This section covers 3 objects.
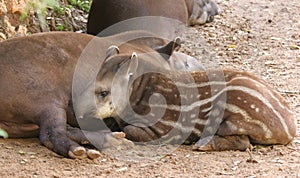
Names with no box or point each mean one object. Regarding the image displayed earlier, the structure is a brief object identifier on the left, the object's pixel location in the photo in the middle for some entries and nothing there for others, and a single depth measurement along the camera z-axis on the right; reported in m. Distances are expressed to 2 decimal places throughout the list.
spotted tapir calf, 10.19
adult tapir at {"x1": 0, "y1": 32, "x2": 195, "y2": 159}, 9.98
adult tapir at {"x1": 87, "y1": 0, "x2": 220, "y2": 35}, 15.66
